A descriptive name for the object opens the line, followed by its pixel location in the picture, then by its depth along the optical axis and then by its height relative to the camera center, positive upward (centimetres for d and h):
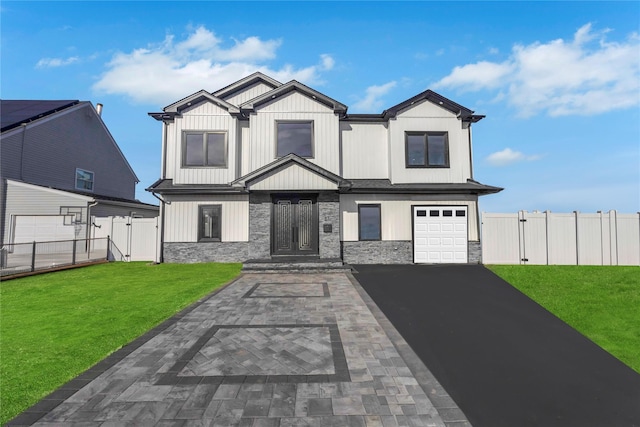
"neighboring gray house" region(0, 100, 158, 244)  1574 +400
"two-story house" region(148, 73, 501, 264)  1279 +250
